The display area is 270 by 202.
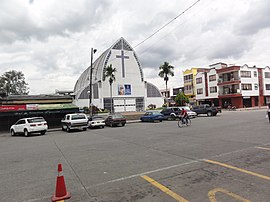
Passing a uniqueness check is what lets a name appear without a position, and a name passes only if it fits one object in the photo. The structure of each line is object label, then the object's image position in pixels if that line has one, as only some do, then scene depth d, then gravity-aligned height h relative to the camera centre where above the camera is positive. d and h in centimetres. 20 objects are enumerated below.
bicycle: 1898 -141
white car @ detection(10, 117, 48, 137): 1948 -146
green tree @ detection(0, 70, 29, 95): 5641 +736
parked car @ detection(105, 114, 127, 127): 2557 -147
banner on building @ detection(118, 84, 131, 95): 6208 +536
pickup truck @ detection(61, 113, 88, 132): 2141 -129
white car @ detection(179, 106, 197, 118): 2991 -114
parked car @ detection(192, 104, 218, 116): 3291 -71
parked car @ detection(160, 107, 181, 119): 2984 -81
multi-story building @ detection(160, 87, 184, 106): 10010 +750
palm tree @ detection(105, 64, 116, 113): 5269 +872
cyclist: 1910 -80
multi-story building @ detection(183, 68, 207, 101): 7625 +877
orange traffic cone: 445 -171
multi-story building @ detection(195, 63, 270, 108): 5794 +532
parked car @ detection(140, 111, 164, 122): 2898 -138
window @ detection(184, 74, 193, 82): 7765 +1026
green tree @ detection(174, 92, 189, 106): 5844 +179
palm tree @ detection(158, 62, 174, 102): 5250 +859
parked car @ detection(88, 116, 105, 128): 2420 -156
